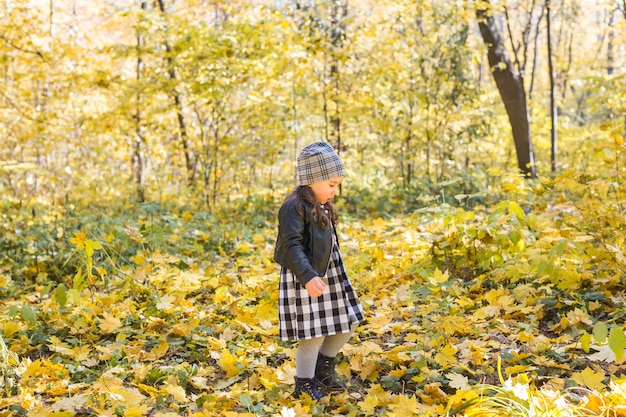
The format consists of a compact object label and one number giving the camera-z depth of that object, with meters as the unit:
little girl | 2.83
